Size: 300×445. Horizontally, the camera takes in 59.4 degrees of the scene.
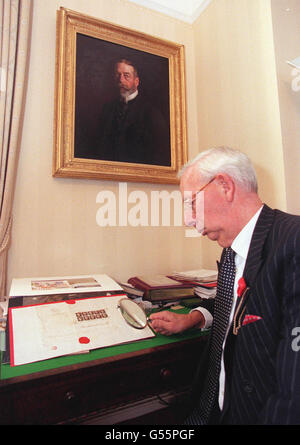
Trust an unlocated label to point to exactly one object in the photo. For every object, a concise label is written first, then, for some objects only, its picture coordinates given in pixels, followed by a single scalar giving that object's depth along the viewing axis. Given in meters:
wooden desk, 0.76
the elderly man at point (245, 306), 0.67
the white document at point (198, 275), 1.50
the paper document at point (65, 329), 0.83
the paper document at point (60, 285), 1.09
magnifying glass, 1.00
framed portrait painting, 1.57
